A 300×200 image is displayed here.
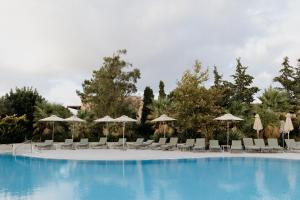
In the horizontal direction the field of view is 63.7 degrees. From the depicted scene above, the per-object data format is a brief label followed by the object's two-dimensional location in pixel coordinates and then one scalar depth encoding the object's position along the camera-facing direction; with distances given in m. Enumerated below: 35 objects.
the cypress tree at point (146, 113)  20.22
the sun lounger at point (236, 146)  14.31
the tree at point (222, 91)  17.18
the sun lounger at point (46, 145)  16.66
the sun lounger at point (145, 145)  16.81
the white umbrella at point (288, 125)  14.67
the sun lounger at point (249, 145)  14.28
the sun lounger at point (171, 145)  16.05
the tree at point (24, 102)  20.96
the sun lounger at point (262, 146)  14.20
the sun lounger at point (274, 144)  14.19
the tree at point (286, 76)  21.53
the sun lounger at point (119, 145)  17.39
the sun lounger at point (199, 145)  15.11
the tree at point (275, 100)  17.18
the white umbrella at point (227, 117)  14.99
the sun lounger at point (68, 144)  17.18
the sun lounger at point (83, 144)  17.19
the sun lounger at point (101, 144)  17.27
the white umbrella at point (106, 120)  16.93
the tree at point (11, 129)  18.79
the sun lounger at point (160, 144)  16.35
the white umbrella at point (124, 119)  16.65
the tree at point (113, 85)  20.55
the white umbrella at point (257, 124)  15.02
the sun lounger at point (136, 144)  16.96
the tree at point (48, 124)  19.56
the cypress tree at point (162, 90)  21.47
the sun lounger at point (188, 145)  15.64
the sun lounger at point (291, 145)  14.35
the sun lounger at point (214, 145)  14.84
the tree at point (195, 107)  16.38
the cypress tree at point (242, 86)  20.20
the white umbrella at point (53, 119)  16.98
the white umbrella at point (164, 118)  16.30
